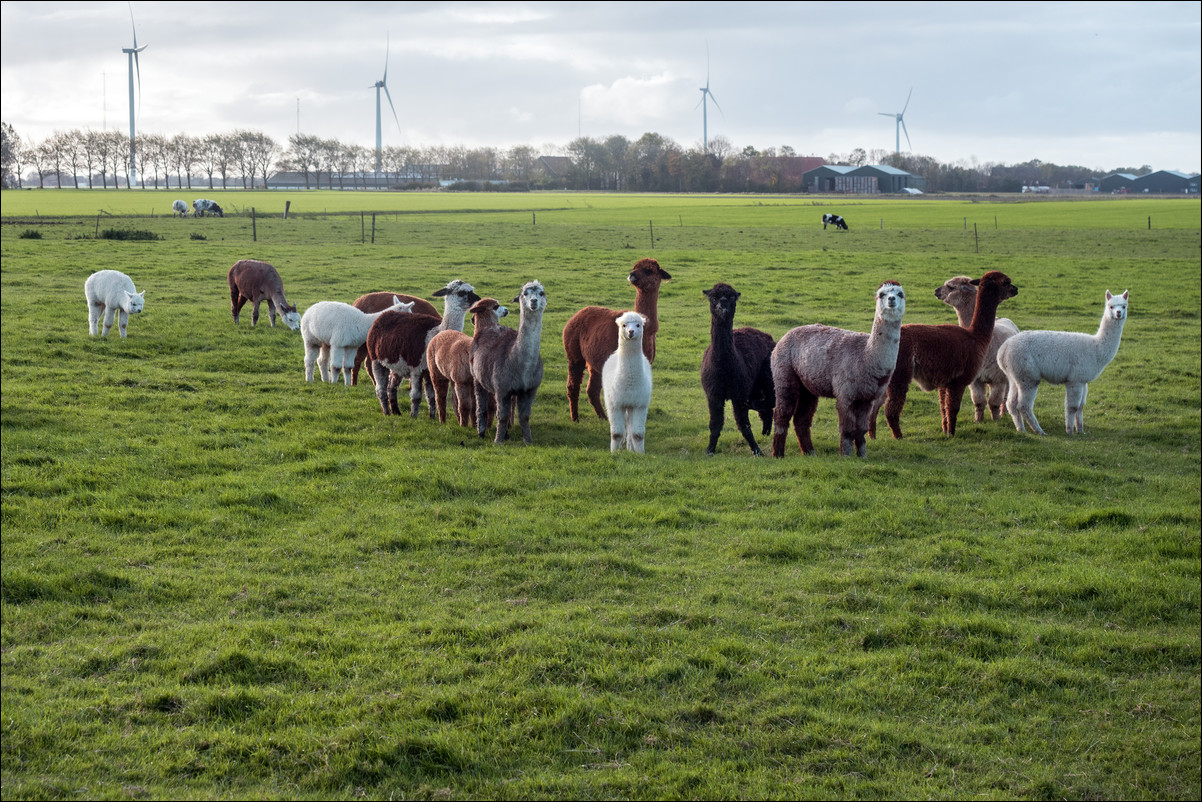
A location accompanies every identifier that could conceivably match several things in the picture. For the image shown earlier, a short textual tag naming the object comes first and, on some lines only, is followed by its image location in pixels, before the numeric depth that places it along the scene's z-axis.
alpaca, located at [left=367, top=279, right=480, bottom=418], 13.20
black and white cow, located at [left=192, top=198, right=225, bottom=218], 62.69
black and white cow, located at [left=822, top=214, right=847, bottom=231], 57.16
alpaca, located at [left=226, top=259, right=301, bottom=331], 20.08
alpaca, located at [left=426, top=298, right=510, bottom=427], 12.32
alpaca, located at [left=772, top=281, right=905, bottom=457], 11.13
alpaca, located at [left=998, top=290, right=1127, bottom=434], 13.16
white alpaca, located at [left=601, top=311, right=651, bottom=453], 11.29
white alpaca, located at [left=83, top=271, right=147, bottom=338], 18.22
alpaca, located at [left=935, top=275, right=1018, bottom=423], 13.91
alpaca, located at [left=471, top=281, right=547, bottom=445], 11.79
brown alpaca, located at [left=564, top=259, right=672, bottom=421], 13.10
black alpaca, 11.56
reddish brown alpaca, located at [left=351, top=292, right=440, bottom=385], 15.22
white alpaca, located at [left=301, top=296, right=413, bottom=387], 14.52
